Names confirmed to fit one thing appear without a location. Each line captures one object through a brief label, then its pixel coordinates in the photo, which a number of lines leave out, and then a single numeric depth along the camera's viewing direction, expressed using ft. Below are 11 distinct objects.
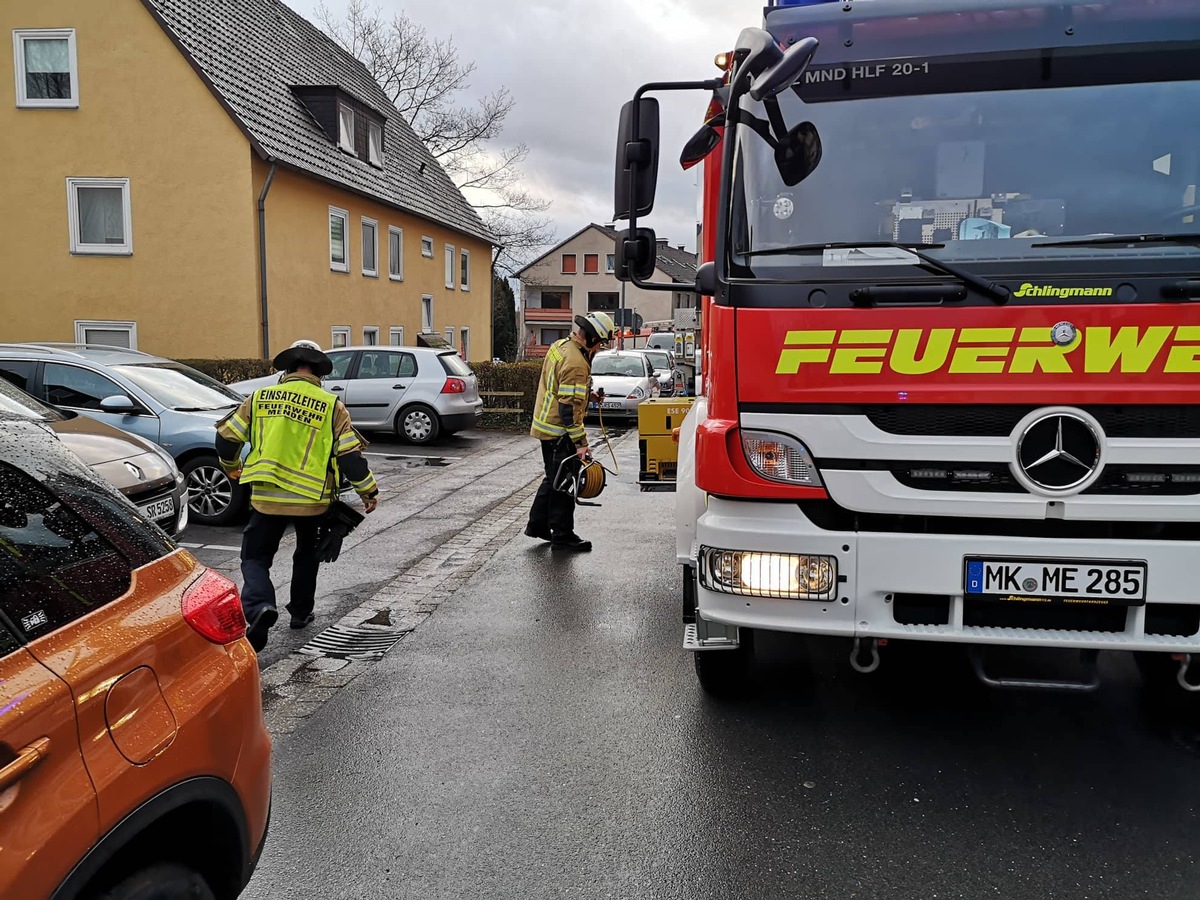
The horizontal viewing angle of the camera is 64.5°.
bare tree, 121.08
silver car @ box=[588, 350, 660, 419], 63.16
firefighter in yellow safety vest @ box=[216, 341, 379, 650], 16.83
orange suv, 5.56
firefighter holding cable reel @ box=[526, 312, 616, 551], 24.70
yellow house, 59.88
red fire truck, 10.90
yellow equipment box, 24.04
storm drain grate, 17.43
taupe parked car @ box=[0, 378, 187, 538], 21.52
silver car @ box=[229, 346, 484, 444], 49.98
